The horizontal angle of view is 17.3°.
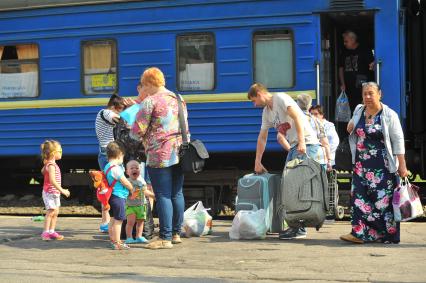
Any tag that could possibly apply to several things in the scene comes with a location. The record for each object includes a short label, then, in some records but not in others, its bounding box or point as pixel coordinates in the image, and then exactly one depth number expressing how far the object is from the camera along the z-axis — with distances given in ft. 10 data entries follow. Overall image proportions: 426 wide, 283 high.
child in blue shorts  45.10
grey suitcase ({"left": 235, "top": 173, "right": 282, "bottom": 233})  49.02
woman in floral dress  44.50
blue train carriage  61.81
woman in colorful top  44.43
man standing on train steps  64.81
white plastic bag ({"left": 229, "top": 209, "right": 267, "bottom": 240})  47.89
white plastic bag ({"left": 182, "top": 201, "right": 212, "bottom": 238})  49.80
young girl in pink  49.71
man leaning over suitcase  46.37
